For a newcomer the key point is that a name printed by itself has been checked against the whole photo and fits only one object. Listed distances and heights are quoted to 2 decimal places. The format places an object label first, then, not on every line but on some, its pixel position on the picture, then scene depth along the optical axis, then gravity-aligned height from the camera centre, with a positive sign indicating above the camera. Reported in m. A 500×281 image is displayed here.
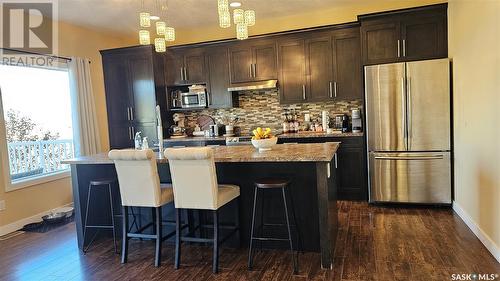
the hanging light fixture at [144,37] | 3.28 +0.87
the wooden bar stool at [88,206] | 3.47 -0.78
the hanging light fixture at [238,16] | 3.04 +0.95
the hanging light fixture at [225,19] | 2.99 +0.92
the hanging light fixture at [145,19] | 3.12 +0.99
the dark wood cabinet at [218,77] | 5.67 +0.80
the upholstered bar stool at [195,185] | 2.82 -0.48
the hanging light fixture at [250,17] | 3.09 +0.95
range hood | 5.36 +0.59
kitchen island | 2.85 -0.55
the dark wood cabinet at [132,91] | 5.77 +0.65
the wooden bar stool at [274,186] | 2.86 -0.53
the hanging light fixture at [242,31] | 3.18 +0.86
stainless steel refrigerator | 4.32 -0.18
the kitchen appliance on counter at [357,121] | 5.01 -0.03
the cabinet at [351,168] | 4.82 -0.69
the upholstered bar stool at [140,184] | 3.05 -0.49
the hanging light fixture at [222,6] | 2.93 +1.01
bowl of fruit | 3.20 -0.15
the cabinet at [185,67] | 5.80 +1.02
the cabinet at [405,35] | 4.41 +1.06
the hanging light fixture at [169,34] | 3.34 +0.90
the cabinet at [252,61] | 5.43 +0.99
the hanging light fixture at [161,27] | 3.24 +0.94
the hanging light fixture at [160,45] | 3.47 +0.84
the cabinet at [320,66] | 5.00 +0.81
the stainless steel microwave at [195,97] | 5.81 +0.49
